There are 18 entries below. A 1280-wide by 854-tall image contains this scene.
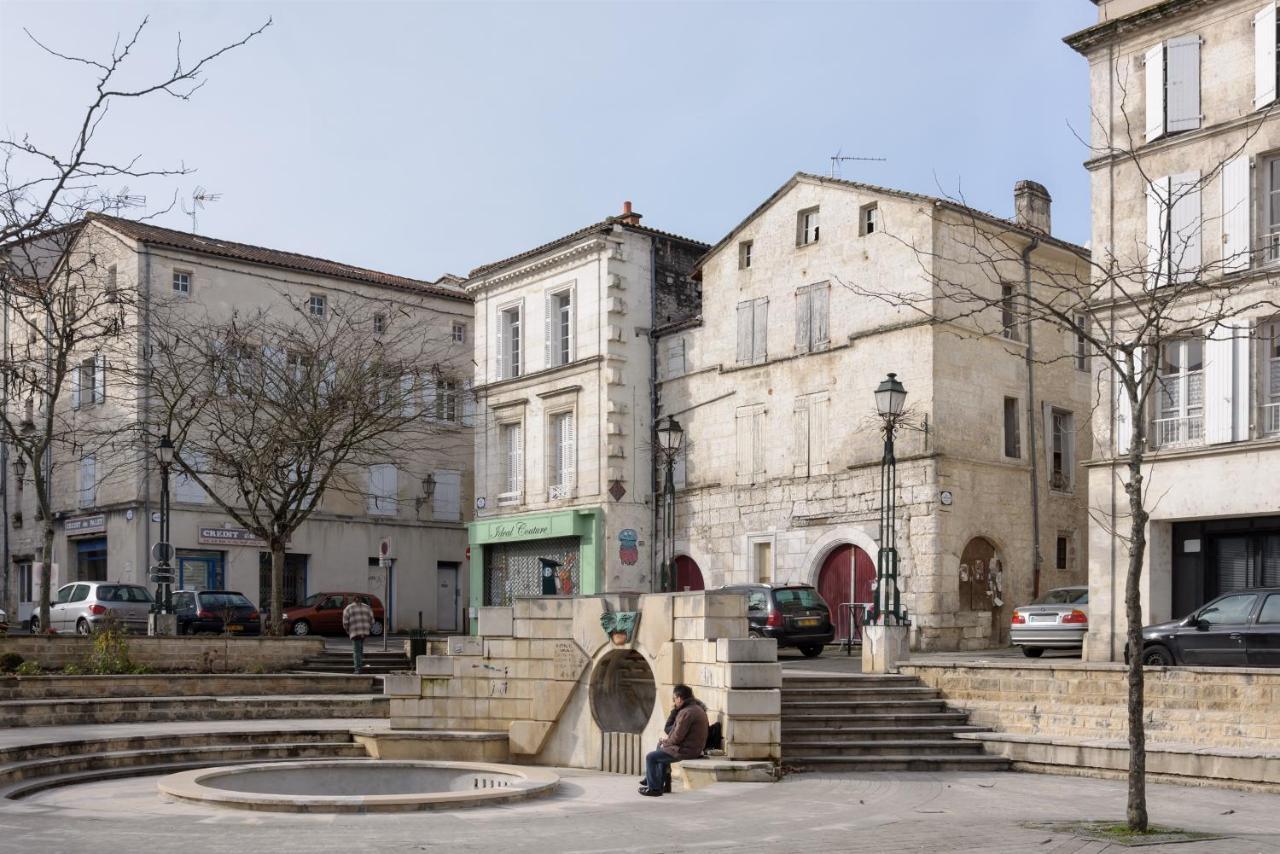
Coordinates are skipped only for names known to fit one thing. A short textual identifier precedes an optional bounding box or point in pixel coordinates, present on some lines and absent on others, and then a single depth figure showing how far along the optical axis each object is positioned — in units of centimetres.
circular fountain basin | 1424
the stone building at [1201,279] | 2262
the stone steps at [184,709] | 2066
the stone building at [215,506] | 3966
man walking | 2592
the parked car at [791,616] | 2645
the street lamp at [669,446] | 2320
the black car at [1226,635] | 1828
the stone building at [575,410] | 3594
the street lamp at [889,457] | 2041
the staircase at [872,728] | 1733
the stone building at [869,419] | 2919
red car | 3762
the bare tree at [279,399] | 3030
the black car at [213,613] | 3247
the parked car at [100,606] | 3250
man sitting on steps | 1559
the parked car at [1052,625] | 2434
